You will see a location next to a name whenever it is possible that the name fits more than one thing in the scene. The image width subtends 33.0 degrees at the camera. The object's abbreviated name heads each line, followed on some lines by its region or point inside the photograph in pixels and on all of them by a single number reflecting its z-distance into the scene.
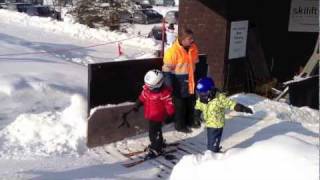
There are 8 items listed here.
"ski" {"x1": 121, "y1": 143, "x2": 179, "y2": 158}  7.46
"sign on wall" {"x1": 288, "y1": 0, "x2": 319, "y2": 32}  13.43
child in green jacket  6.88
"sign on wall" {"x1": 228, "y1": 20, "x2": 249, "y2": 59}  11.38
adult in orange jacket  7.94
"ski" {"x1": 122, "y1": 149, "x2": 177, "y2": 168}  7.07
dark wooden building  11.29
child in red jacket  7.12
